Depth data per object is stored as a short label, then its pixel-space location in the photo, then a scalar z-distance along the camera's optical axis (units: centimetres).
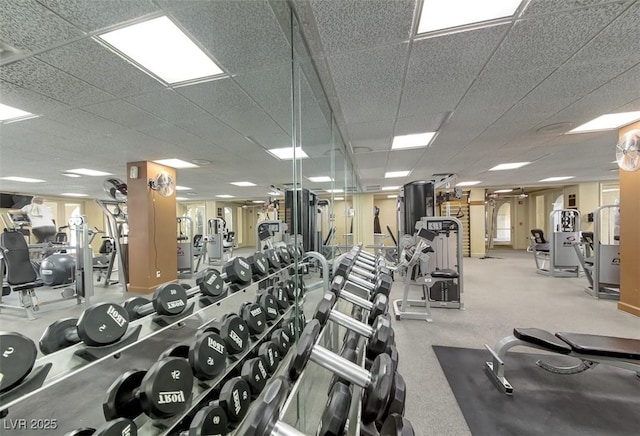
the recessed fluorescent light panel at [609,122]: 297
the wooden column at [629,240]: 314
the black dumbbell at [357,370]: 80
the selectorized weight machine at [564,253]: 529
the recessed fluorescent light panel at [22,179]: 555
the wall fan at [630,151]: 293
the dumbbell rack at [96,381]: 86
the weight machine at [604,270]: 391
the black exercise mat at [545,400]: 153
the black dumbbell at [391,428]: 81
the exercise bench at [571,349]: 170
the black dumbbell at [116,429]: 86
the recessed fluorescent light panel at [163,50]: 154
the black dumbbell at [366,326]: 105
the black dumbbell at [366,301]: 129
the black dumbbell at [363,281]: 153
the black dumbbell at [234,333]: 148
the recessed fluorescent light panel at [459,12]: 140
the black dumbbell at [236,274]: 178
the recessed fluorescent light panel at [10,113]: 246
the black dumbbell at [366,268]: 209
